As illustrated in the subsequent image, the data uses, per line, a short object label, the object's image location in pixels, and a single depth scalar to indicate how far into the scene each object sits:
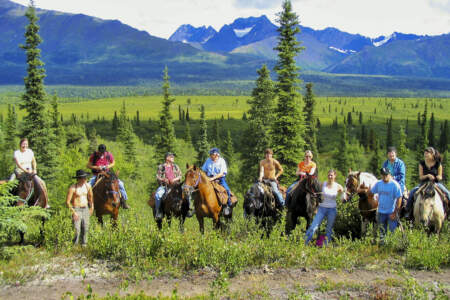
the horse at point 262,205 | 11.41
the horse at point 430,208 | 10.25
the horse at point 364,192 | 10.30
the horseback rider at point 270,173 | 11.82
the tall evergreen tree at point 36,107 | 34.91
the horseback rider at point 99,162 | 11.91
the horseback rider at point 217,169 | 12.09
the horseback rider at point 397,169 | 10.88
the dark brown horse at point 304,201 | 10.87
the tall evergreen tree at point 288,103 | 29.09
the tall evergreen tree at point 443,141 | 106.19
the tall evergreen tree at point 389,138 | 111.25
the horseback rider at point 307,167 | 10.98
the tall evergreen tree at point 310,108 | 43.38
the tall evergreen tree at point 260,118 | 36.22
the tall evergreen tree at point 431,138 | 104.75
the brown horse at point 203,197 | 11.03
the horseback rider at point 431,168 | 10.23
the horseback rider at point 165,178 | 11.91
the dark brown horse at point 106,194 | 11.99
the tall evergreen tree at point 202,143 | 52.47
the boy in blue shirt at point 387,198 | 9.73
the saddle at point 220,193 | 11.82
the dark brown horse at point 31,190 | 11.31
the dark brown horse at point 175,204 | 11.43
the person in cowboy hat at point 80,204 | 9.90
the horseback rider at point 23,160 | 11.12
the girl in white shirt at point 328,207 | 10.25
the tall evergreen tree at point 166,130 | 46.34
